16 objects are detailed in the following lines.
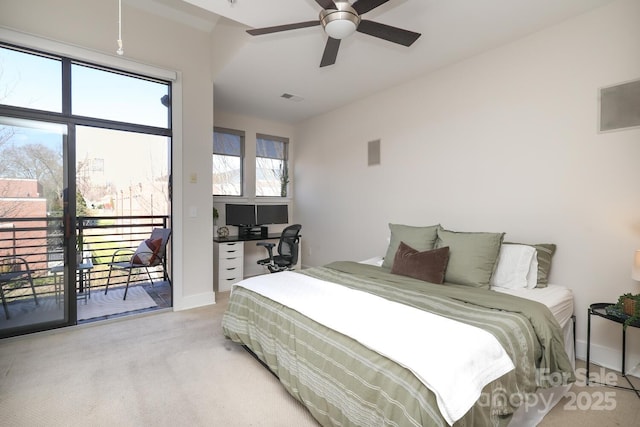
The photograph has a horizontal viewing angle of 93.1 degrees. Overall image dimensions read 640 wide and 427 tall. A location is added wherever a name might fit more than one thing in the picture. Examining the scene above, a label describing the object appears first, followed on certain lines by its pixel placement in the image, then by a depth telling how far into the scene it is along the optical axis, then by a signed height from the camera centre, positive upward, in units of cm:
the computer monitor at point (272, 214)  504 -11
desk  429 -75
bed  126 -72
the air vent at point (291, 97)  417 +155
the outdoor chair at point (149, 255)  422 -68
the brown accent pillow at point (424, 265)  258 -50
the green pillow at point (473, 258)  250 -43
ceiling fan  187 +122
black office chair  413 -60
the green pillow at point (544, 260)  248 -43
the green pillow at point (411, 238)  299 -31
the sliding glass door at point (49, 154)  277 +51
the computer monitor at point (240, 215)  468 -11
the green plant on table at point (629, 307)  188 -65
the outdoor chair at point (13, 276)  278 -64
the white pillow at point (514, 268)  248 -50
